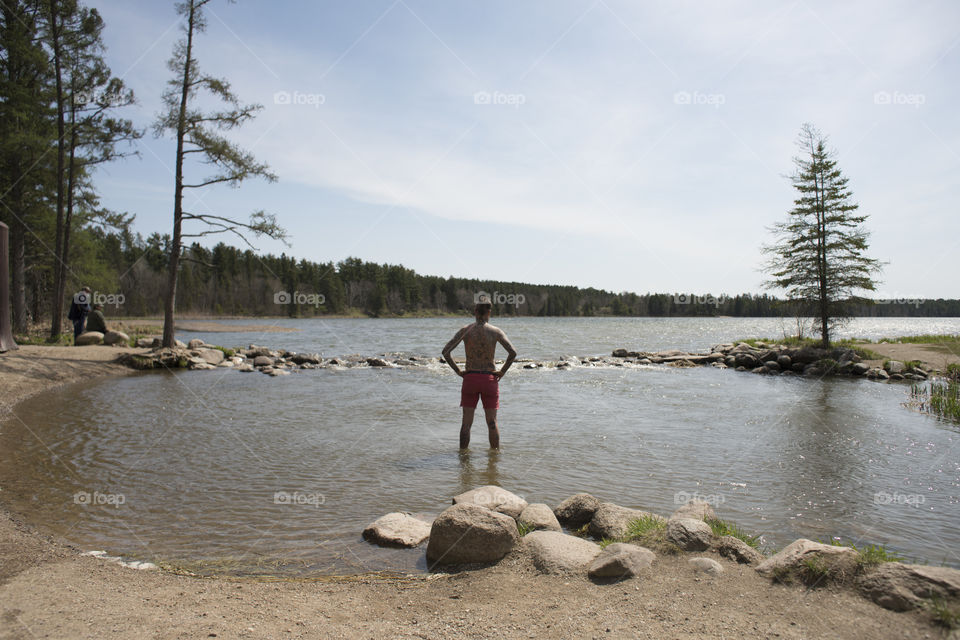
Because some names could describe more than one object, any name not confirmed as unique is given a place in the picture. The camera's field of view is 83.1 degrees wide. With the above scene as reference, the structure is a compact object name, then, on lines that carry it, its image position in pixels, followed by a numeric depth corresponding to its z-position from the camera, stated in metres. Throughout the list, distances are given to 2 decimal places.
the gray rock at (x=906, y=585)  3.62
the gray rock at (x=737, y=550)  4.66
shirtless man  9.46
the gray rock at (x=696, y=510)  5.68
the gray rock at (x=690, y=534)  4.82
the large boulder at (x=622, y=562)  4.45
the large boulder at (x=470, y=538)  5.08
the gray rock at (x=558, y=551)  4.75
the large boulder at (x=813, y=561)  4.12
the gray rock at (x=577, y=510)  6.15
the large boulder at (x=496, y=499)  6.11
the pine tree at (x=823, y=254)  27.94
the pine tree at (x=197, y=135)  21.73
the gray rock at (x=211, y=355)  24.35
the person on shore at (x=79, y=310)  23.66
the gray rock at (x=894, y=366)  22.76
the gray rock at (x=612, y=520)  5.61
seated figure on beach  24.28
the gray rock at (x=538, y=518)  5.69
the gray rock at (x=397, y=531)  5.59
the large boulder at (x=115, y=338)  23.78
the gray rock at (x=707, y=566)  4.42
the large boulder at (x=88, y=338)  23.08
